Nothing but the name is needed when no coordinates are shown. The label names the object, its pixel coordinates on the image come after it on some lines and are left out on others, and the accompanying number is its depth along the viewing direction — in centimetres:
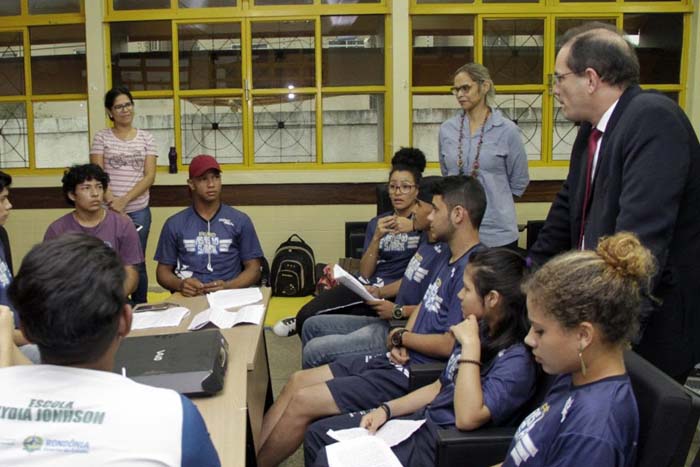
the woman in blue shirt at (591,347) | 125
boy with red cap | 328
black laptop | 164
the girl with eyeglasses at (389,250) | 330
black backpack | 525
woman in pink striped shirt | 410
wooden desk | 147
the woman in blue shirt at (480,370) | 173
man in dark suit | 164
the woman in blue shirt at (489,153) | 342
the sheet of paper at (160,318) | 242
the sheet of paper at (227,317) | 239
